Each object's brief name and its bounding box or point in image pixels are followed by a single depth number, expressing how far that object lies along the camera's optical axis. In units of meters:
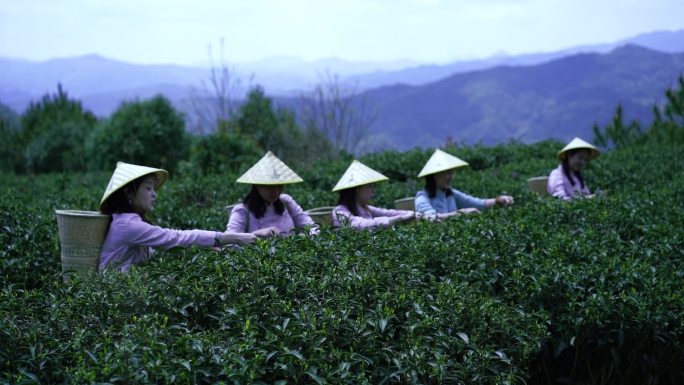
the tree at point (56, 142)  18.06
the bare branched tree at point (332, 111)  19.82
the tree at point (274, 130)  18.09
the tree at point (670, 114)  13.92
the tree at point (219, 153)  13.39
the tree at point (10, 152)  19.06
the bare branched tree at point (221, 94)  21.17
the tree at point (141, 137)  15.70
